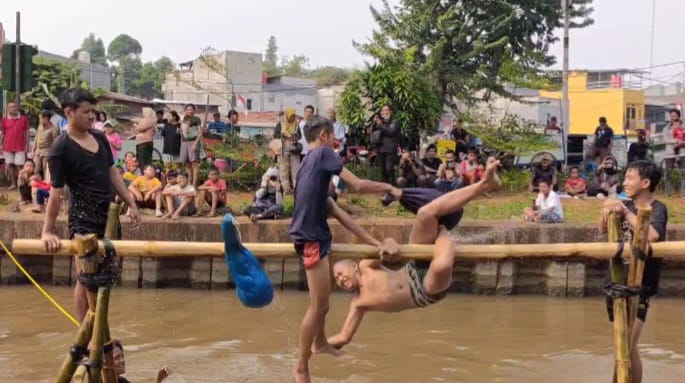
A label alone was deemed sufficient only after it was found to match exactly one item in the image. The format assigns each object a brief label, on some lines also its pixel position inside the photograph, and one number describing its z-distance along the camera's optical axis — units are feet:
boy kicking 20.72
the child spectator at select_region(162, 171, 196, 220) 46.06
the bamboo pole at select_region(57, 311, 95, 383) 21.30
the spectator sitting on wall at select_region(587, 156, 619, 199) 53.57
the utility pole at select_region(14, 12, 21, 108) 46.34
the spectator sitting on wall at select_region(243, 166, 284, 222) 45.37
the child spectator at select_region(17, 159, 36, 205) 49.96
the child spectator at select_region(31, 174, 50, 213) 48.03
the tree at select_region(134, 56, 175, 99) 222.69
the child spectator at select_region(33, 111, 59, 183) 50.88
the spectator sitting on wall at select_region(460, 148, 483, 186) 51.11
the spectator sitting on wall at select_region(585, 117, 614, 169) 62.28
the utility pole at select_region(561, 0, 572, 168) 90.07
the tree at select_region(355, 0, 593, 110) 91.97
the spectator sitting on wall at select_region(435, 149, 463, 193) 49.60
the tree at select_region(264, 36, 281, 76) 391.08
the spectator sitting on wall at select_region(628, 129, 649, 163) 57.52
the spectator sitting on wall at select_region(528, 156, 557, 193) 53.50
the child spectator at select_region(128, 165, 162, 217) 46.98
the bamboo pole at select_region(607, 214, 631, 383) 19.99
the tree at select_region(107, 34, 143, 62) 388.04
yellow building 153.07
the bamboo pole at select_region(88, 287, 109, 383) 20.88
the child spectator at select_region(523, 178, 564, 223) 45.06
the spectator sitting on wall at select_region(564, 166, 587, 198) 54.08
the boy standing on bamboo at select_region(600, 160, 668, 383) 20.59
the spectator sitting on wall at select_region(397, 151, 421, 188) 52.60
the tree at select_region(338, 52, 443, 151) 58.49
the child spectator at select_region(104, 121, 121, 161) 53.47
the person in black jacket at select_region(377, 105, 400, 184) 53.42
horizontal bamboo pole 20.43
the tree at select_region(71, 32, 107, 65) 368.19
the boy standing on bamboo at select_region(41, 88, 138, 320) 21.25
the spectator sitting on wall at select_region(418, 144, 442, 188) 51.47
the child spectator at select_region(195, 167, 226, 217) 47.85
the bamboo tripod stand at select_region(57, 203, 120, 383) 20.67
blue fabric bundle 19.65
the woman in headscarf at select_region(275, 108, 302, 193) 49.62
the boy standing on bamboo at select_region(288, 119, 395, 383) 20.84
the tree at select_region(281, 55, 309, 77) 295.28
